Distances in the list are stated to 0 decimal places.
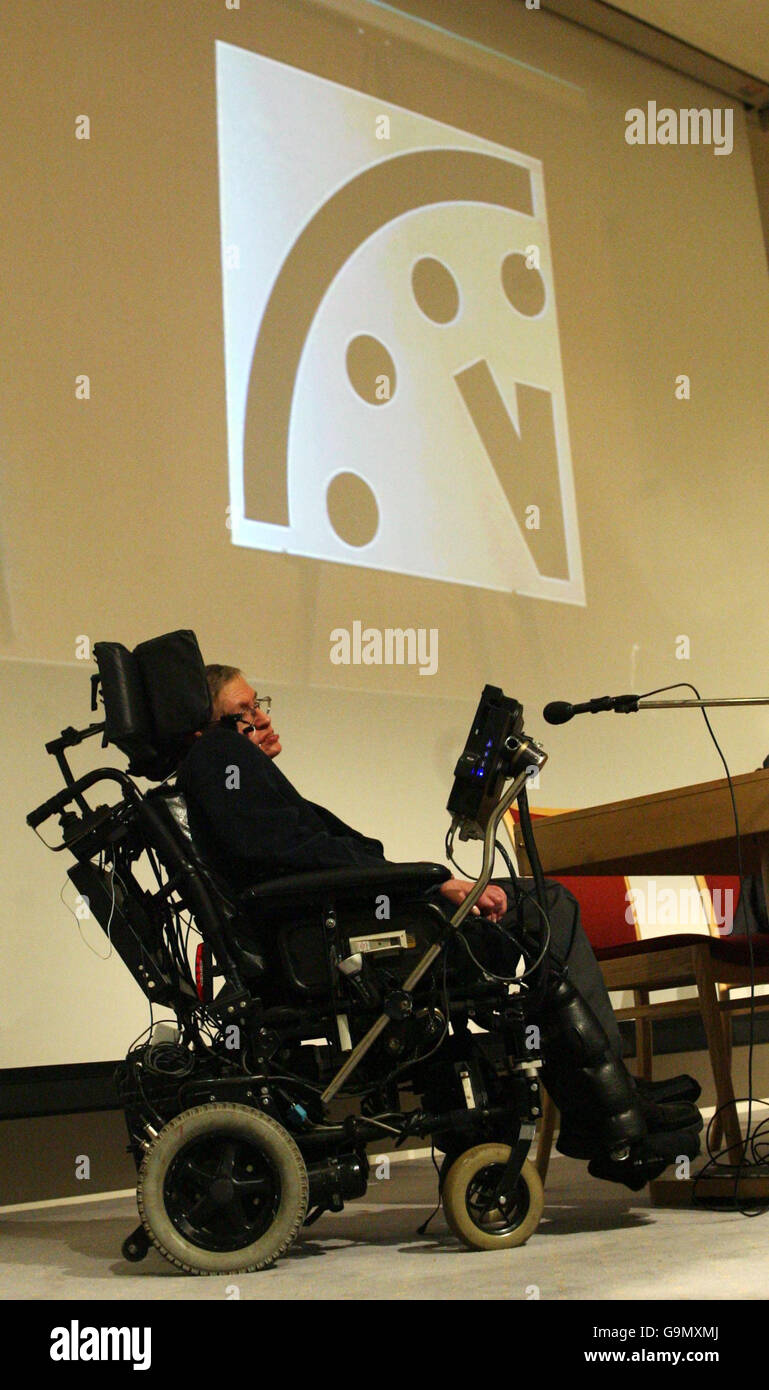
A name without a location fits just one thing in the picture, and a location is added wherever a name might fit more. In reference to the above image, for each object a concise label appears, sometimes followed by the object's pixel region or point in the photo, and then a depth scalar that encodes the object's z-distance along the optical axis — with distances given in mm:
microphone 2018
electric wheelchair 1839
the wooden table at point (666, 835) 2176
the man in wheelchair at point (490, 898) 2002
